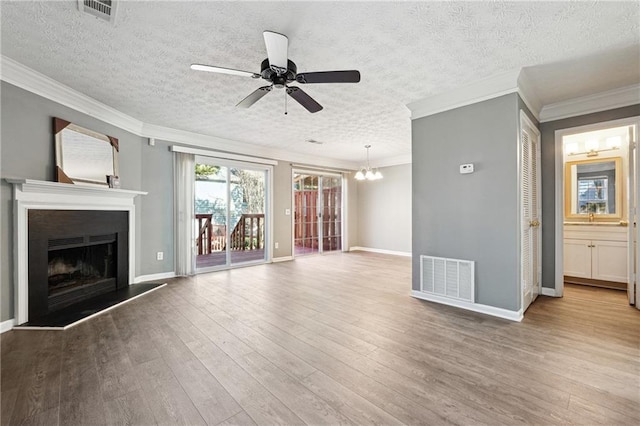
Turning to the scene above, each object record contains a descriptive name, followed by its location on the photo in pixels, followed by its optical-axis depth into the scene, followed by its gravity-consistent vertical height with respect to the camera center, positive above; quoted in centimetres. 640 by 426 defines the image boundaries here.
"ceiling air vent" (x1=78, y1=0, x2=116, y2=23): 190 +148
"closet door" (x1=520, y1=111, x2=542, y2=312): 312 -1
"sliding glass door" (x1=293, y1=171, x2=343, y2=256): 742 +0
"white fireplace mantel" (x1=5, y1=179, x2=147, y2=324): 280 +13
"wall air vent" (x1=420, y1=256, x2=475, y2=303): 324 -83
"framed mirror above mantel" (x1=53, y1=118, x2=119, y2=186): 322 +79
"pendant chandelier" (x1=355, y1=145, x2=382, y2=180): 654 +90
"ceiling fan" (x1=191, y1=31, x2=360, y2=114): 201 +116
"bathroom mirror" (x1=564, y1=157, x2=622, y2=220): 418 +35
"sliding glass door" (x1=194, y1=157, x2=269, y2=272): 537 +0
